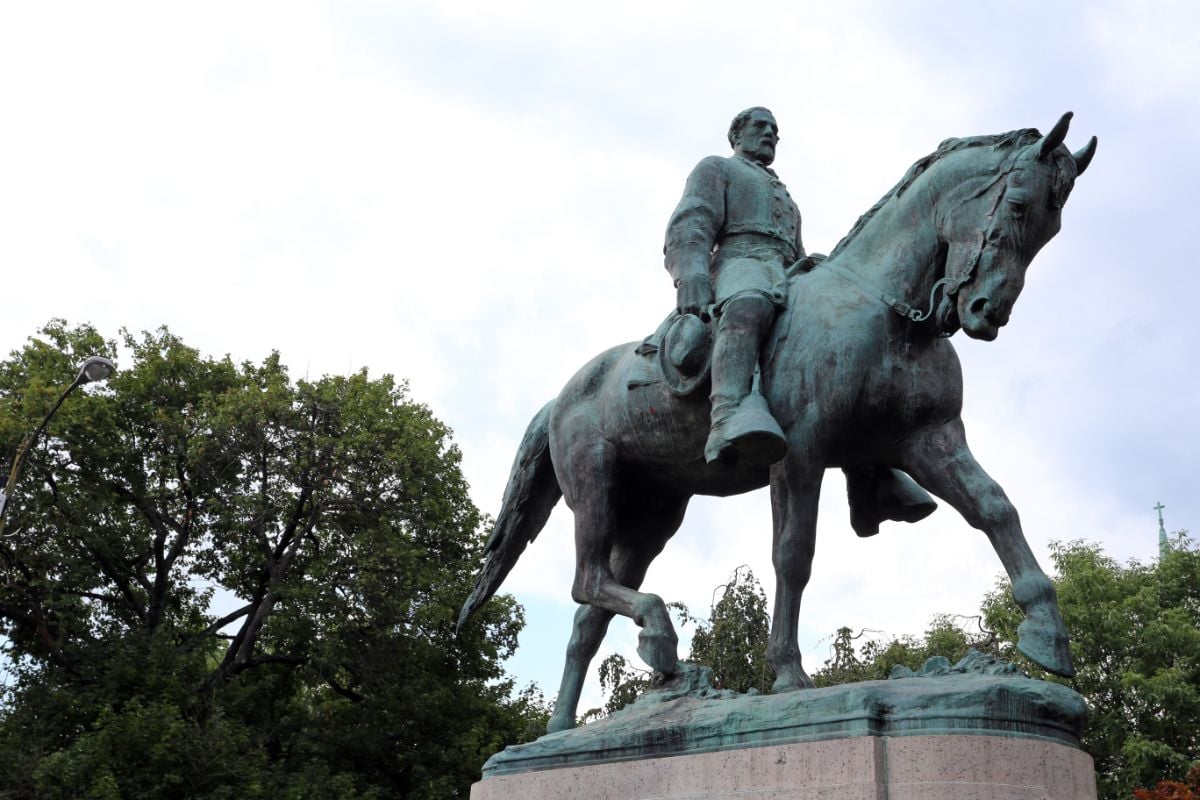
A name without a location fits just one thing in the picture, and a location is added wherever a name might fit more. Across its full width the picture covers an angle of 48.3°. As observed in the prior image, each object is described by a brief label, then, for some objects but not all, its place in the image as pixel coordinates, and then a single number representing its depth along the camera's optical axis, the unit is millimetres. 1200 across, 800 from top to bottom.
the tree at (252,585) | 20641
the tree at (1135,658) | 22734
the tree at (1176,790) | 19016
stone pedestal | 5133
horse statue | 6039
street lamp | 14414
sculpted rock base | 5172
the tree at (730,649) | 17188
